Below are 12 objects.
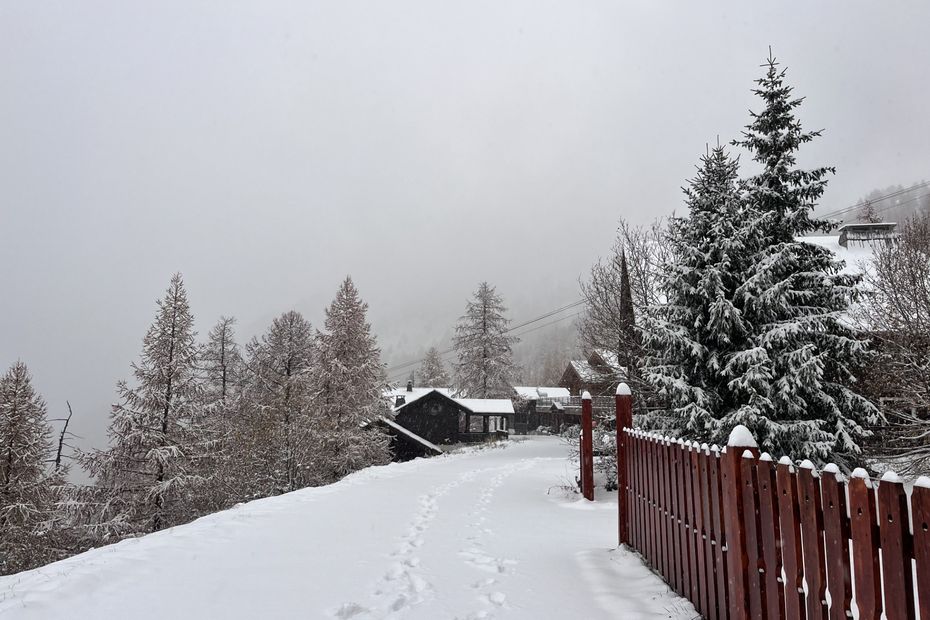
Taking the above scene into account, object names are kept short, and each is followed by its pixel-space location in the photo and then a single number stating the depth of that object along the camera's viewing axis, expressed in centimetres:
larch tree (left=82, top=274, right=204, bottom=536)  2086
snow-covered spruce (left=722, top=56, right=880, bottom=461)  1034
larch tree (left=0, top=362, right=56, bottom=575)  1903
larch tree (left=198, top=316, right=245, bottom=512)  2289
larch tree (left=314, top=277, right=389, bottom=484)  2753
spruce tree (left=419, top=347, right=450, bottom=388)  7255
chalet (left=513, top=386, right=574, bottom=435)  5844
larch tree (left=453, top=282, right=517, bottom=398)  5456
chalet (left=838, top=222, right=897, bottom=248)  2764
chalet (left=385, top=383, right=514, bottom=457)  4478
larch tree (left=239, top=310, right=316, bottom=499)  2398
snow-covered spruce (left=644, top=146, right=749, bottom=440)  1074
